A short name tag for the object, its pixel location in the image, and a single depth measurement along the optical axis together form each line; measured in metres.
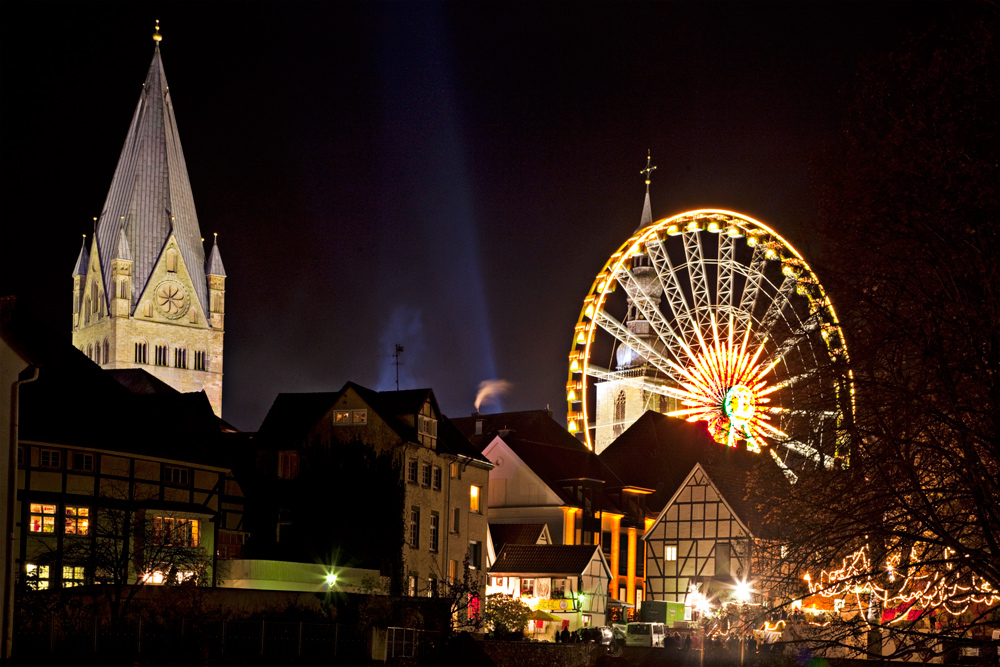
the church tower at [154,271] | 144.62
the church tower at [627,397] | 136.00
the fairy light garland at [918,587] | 20.94
